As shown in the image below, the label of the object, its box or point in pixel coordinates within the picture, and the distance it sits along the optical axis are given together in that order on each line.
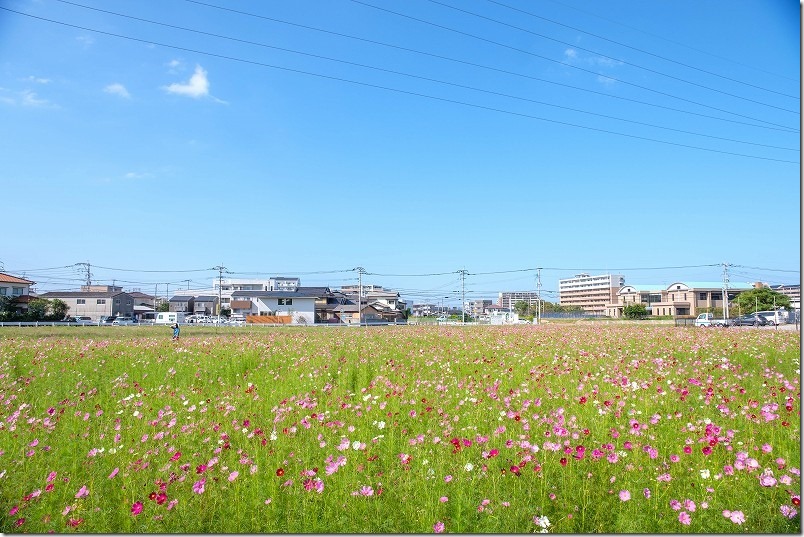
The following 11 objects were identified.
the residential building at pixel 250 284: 112.68
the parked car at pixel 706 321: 34.03
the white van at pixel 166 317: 62.03
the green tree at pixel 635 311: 68.75
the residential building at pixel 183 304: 90.06
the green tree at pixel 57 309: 50.18
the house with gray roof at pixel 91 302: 67.75
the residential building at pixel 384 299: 83.88
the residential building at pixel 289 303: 61.03
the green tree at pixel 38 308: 44.12
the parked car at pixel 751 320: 32.25
